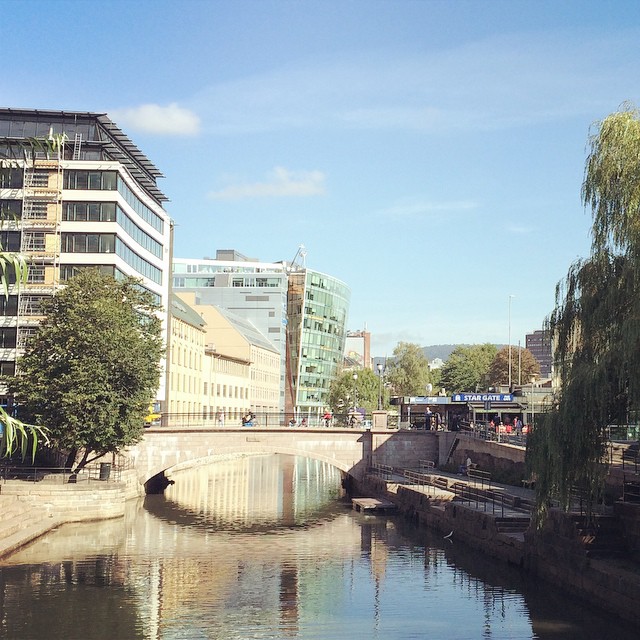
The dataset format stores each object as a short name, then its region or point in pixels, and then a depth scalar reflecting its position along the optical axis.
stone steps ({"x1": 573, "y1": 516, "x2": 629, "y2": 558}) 34.09
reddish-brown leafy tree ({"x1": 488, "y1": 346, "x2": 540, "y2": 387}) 151.62
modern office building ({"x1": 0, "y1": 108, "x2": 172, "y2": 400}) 76.25
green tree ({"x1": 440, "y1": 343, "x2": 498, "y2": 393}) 162.12
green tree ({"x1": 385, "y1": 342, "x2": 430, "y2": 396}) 146.62
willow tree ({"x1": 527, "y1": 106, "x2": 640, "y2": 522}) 31.50
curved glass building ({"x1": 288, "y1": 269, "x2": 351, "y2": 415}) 175.12
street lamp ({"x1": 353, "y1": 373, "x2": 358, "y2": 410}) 133.12
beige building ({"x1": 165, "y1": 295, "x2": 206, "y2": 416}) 99.44
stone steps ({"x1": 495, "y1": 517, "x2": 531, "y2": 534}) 43.59
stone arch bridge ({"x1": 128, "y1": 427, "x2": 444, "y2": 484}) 72.06
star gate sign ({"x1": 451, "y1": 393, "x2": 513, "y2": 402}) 77.75
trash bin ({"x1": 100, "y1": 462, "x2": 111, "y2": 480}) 62.66
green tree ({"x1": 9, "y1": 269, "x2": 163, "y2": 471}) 58.06
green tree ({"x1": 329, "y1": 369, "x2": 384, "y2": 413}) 140.62
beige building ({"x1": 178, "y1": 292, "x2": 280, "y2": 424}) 122.00
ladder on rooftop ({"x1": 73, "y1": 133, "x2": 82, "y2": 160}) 79.00
